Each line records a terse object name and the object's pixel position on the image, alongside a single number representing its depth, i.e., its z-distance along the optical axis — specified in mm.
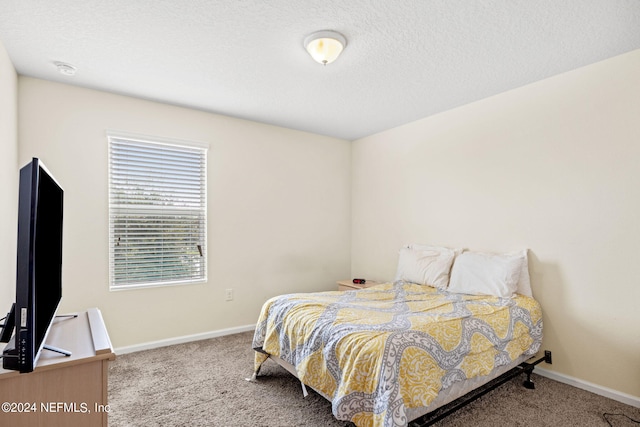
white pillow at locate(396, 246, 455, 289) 3242
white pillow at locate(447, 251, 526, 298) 2740
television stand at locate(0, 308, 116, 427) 1164
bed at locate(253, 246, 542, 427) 1710
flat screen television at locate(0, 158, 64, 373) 1107
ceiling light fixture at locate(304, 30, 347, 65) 2131
